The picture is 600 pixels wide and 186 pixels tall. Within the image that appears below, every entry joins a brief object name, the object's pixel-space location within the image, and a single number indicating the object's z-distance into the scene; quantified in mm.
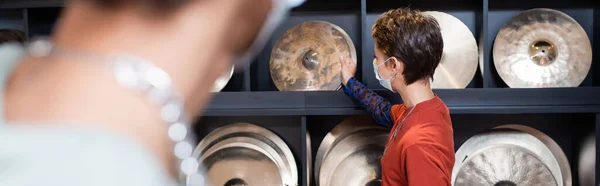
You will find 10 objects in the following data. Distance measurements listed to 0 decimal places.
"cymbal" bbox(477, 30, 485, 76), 2453
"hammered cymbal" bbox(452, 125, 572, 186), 2494
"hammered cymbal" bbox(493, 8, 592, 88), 2453
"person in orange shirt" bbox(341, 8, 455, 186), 1608
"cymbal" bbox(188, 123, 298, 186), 2627
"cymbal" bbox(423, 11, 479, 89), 2473
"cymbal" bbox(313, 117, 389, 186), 2576
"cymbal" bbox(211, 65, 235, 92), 2523
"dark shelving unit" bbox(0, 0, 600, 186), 2303
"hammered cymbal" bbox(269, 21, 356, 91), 2518
